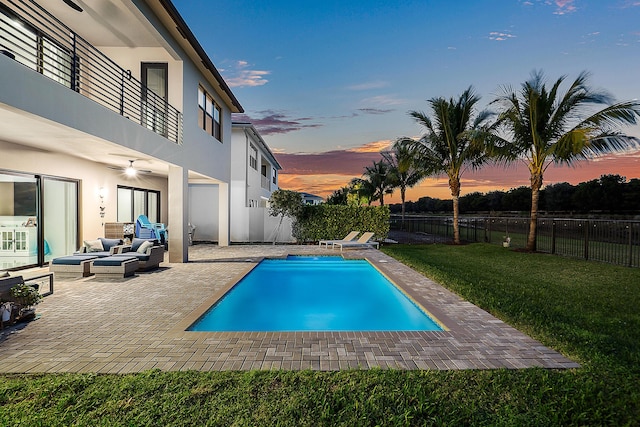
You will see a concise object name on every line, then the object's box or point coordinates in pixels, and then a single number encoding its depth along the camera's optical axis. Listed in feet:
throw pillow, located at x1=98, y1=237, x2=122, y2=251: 31.89
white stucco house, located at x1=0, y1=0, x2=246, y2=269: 20.72
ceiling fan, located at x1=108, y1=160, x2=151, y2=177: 33.97
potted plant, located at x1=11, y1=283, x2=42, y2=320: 16.37
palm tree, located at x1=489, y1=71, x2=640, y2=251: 40.01
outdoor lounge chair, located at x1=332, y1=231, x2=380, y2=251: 48.08
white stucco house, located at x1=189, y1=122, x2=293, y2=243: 57.16
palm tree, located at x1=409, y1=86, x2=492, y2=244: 55.06
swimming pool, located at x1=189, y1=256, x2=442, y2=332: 19.11
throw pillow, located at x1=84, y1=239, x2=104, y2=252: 30.83
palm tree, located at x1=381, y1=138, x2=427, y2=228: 107.96
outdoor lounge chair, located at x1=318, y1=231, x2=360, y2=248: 50.54
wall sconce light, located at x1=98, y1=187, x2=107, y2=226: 38.42
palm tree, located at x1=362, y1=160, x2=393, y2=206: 117.81
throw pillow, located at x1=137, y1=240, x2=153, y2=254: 30.81
